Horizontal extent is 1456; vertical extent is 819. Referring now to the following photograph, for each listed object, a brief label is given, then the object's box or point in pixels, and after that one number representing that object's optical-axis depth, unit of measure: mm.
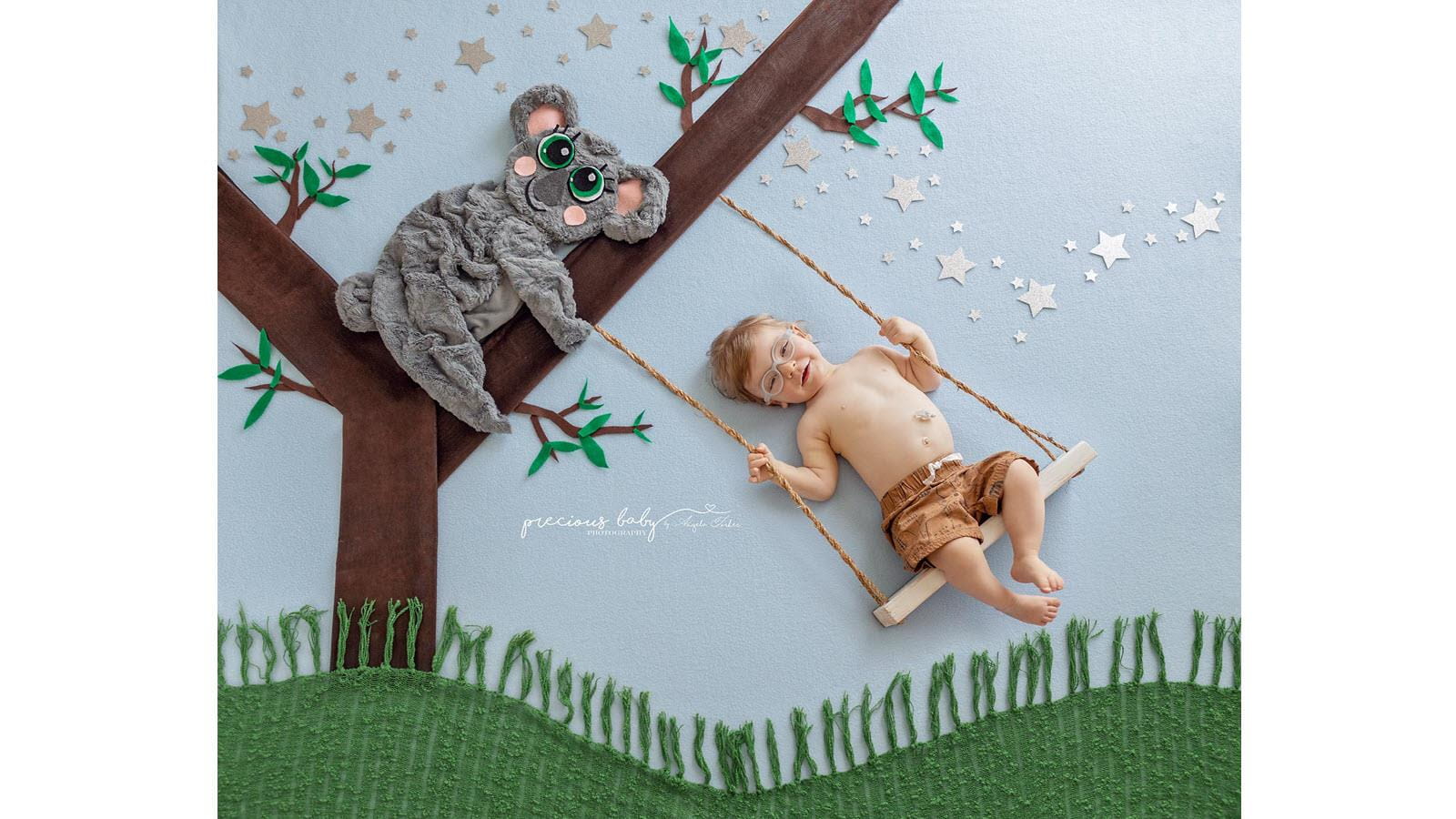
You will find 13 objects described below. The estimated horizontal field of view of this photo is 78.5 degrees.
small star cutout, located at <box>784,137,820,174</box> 1833
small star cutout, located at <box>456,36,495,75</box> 1835
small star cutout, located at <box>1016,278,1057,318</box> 1829
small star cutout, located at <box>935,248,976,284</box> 1826
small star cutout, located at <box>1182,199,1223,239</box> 1854
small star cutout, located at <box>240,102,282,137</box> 1828
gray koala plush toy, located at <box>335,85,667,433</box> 1741
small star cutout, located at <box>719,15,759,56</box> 1840
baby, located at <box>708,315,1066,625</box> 1685
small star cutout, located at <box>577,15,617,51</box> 1830
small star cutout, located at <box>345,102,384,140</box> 1825
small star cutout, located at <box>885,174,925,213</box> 1834
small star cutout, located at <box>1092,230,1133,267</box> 1841
